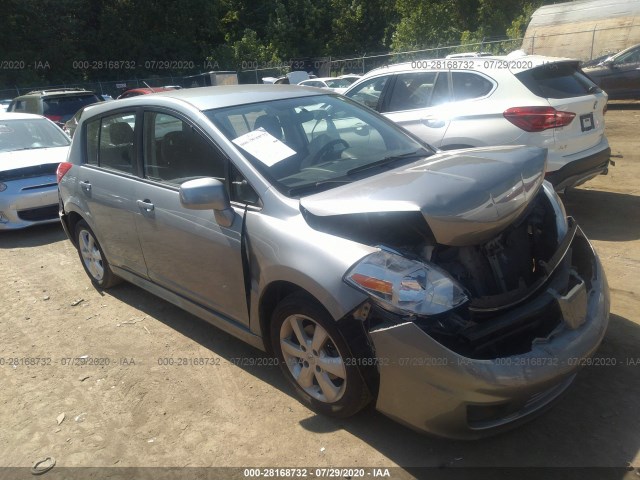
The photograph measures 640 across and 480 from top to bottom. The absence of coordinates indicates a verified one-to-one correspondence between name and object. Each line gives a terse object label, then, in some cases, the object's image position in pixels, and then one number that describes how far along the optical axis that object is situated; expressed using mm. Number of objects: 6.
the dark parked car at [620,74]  14898
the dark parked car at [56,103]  13789
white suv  5508
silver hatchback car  2580
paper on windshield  3371
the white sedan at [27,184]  7340
